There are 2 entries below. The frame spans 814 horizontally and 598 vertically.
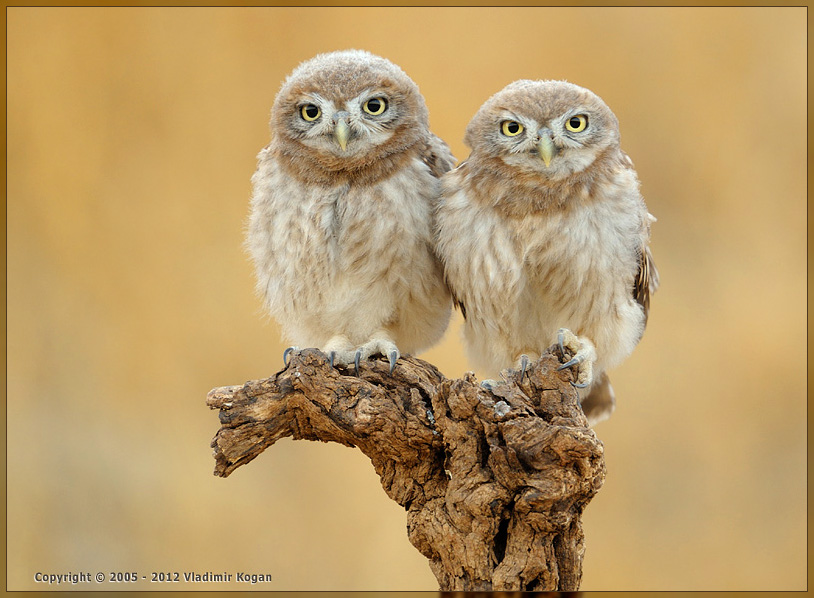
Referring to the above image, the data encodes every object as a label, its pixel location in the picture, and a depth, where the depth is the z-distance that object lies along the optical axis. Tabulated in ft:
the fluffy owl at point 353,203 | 19.45
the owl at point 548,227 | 18.35
